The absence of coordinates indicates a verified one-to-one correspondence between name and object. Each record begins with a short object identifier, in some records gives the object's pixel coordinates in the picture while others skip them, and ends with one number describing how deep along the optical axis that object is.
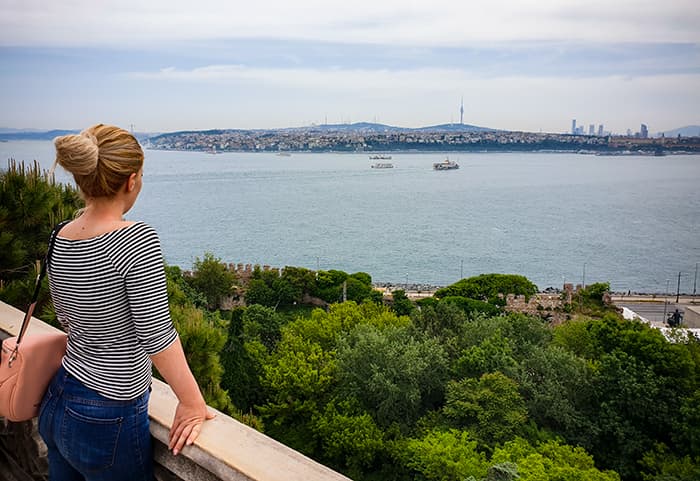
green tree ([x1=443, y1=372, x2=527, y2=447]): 13.16
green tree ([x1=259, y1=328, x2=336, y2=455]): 14.63
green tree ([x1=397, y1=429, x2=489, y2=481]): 11.26
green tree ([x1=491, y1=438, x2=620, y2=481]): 10.32
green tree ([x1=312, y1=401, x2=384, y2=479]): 13.15
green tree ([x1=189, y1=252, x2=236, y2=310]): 33.00
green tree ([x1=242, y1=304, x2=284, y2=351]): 20.44
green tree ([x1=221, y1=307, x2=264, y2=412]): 15.62
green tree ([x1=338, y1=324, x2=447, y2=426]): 14.44
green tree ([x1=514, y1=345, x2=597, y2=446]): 14.35
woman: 1.38
